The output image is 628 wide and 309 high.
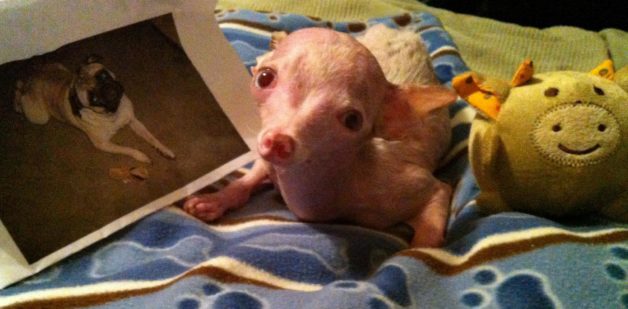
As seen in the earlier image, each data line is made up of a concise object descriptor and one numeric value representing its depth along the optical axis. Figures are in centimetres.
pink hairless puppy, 64
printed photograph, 69
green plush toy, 65
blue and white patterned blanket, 57
